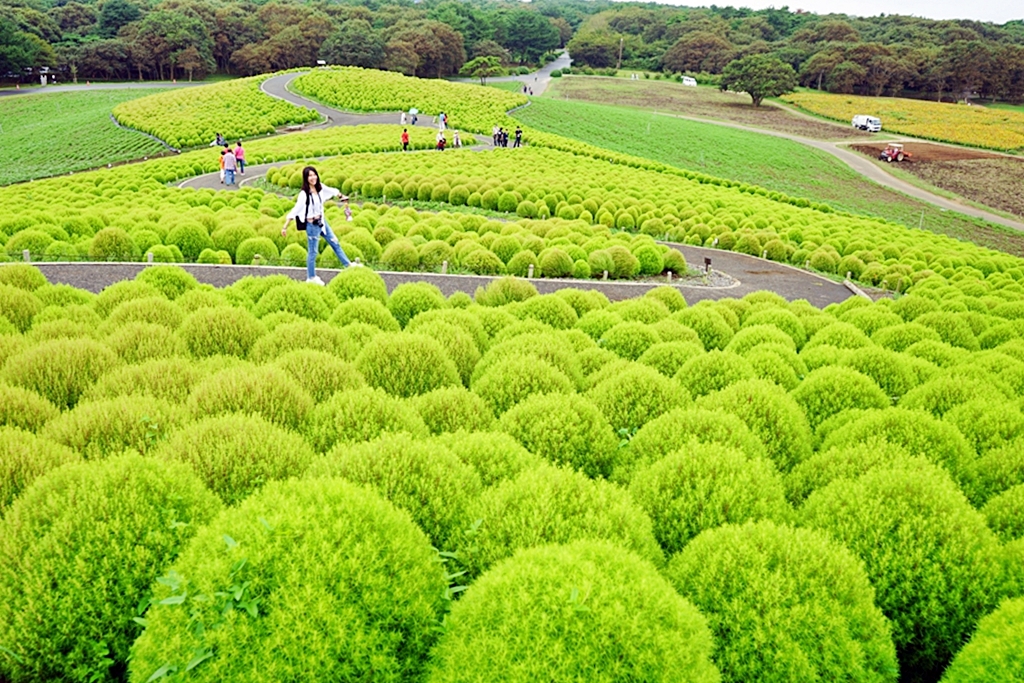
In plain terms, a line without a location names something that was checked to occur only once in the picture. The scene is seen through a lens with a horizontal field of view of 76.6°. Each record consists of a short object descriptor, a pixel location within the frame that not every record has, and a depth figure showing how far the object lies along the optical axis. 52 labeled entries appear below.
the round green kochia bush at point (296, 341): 6.22
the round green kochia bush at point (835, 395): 5.88
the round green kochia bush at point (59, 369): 5.18
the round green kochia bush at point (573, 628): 2.70
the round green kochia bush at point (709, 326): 8.52
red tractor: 62.55
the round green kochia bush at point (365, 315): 7.56
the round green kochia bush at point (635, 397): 5.43
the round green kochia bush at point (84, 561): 3.04
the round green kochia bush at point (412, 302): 8.98
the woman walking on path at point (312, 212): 11.51
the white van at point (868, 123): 77.50
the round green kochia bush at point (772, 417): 5.14
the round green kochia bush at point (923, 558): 3.67
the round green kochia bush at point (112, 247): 13.65
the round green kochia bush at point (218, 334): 6.42
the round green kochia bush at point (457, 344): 6.52
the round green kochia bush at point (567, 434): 4.73
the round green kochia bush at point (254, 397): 4.75
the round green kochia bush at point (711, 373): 6.08
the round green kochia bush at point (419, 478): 3.75
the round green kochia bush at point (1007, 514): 4.21
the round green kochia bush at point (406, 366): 5.78
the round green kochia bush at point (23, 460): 3.79
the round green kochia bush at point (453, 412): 5.00
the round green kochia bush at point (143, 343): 5.91
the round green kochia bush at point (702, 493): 3.98
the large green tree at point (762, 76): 86.56
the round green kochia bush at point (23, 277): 7.81
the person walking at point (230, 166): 31.47
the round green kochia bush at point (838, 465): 4.61
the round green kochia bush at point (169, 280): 8.40
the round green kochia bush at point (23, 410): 4.57
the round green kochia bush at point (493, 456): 4.16
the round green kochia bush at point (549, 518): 3.52
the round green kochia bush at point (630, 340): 7.48
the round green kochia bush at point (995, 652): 3.04
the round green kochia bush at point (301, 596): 2.79
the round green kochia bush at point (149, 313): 6.73
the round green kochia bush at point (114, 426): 4.27
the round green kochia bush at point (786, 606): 3.12
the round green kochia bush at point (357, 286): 9.77
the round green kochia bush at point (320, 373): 5.37
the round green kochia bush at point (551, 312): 8.52
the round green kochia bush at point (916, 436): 4.89
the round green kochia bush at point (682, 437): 4.61
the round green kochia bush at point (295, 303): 7.89
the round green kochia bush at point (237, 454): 3.96
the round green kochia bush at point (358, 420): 4.57
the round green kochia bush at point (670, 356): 6.74
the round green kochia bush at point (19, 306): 6.89
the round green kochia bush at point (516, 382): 5.50
